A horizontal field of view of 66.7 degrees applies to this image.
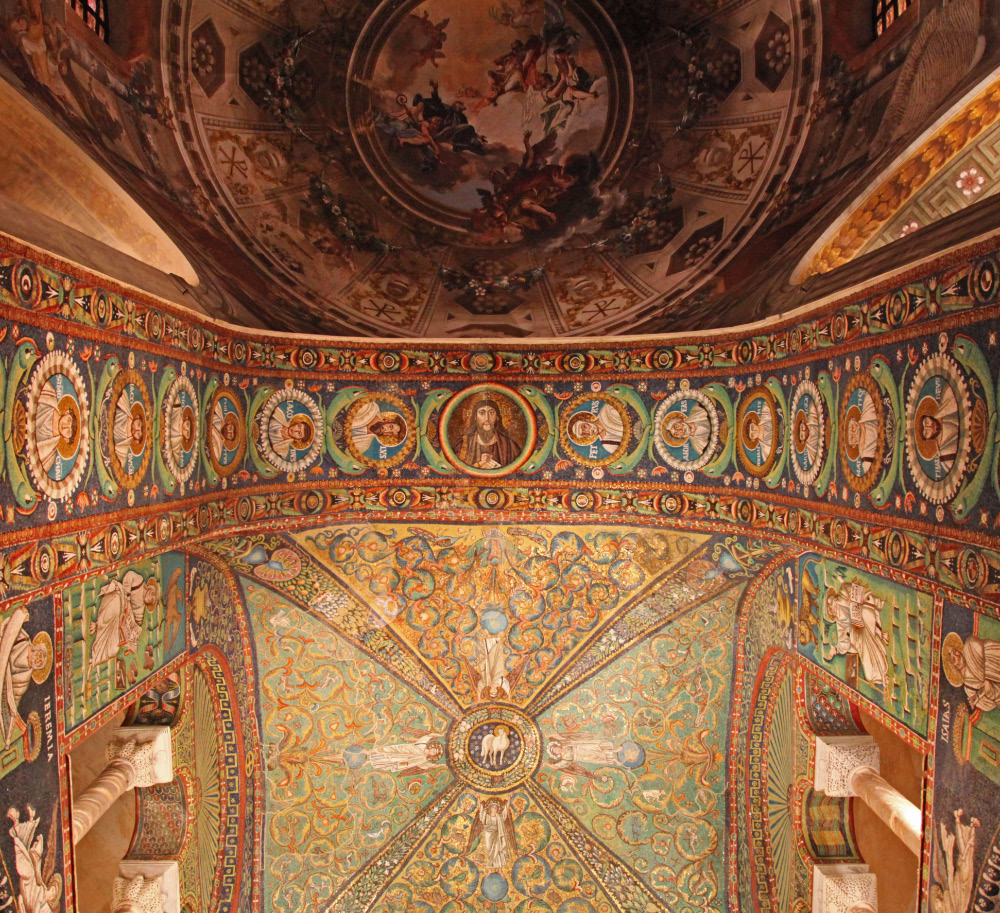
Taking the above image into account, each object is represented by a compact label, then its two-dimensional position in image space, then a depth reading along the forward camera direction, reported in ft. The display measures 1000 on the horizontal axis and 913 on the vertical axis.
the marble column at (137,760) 24.82
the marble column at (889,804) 21.07
